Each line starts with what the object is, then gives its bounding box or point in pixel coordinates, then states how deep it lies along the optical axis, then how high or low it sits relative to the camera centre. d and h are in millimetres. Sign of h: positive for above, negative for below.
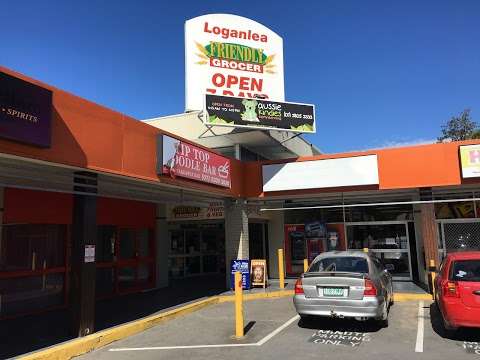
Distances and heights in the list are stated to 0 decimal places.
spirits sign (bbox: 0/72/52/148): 6578 +2157
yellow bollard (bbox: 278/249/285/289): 15033 -940
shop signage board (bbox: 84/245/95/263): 8789 -97
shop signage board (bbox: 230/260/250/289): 15008 -835
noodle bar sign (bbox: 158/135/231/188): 10680 +2277
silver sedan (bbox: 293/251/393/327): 8438 -948
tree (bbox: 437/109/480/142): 44719 +11260
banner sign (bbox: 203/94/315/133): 16062 +4928
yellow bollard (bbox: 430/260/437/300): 12188 -949
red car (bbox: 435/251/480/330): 7395 -902
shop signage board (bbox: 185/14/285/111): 17797 +7792
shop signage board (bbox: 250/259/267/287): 15328 -977
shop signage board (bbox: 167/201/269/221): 17078 +1288
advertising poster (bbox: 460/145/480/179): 12992 +2319
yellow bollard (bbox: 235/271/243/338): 8719 -1218
